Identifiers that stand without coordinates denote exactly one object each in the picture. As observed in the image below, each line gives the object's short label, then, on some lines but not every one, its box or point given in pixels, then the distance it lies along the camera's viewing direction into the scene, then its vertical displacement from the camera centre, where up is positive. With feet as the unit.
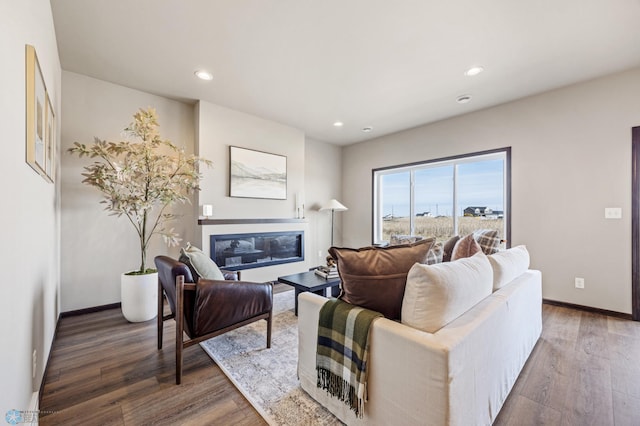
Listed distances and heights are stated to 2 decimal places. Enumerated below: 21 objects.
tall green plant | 8.41 +1.37
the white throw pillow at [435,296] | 3.82 -1.26
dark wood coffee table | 8.39 -2.33
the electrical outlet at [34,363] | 4.61 -2.67
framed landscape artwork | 12.50 +1.94
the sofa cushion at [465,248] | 7.06 -0.99
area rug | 4.77 -3.64
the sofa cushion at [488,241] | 8.41 -0.96
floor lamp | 16.49 +0.39
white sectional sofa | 3.33 -2.27
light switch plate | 9.26 -0.08
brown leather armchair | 5.71 -2.12
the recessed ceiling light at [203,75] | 9.30 +4.95
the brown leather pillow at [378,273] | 4.26 -1.00
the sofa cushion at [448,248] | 8.17 -1.14
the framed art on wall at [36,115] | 4.26 +1.81
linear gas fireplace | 11.96 -1.82
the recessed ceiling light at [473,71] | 8.95 +4.85
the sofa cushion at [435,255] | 5.81 -0.98
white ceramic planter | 8.69 -2.76
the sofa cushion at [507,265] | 5.73 -1.27
